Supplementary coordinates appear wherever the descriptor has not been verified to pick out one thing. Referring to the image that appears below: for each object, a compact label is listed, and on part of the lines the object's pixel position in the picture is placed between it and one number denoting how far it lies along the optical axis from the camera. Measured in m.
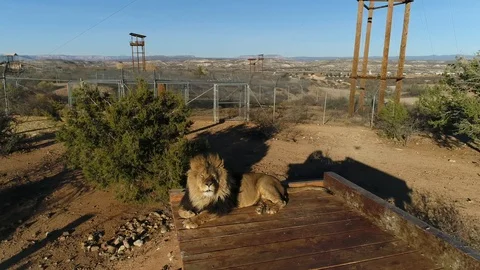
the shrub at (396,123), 15.55
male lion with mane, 4.39
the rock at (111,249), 6.78
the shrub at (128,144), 8.05
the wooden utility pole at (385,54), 18.78
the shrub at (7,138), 11.90
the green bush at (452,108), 13.26
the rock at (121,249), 6.78
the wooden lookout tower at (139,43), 31.69
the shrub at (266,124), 15.63
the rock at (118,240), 7.01
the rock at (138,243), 6.98
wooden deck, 3.41
